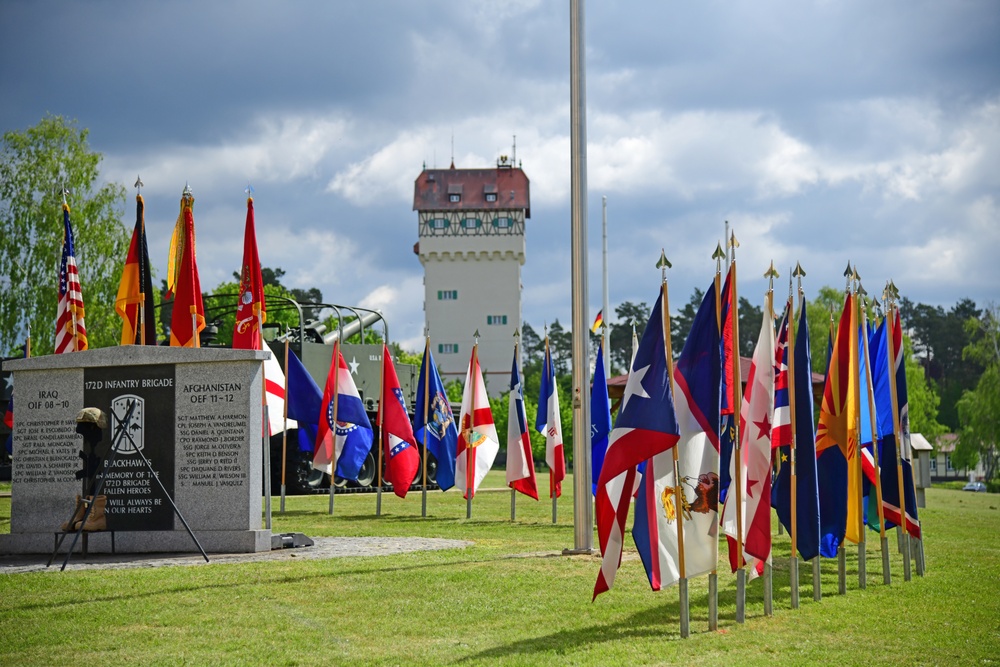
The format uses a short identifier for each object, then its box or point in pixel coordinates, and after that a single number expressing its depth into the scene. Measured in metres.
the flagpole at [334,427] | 19.61
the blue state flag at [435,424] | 19.86
